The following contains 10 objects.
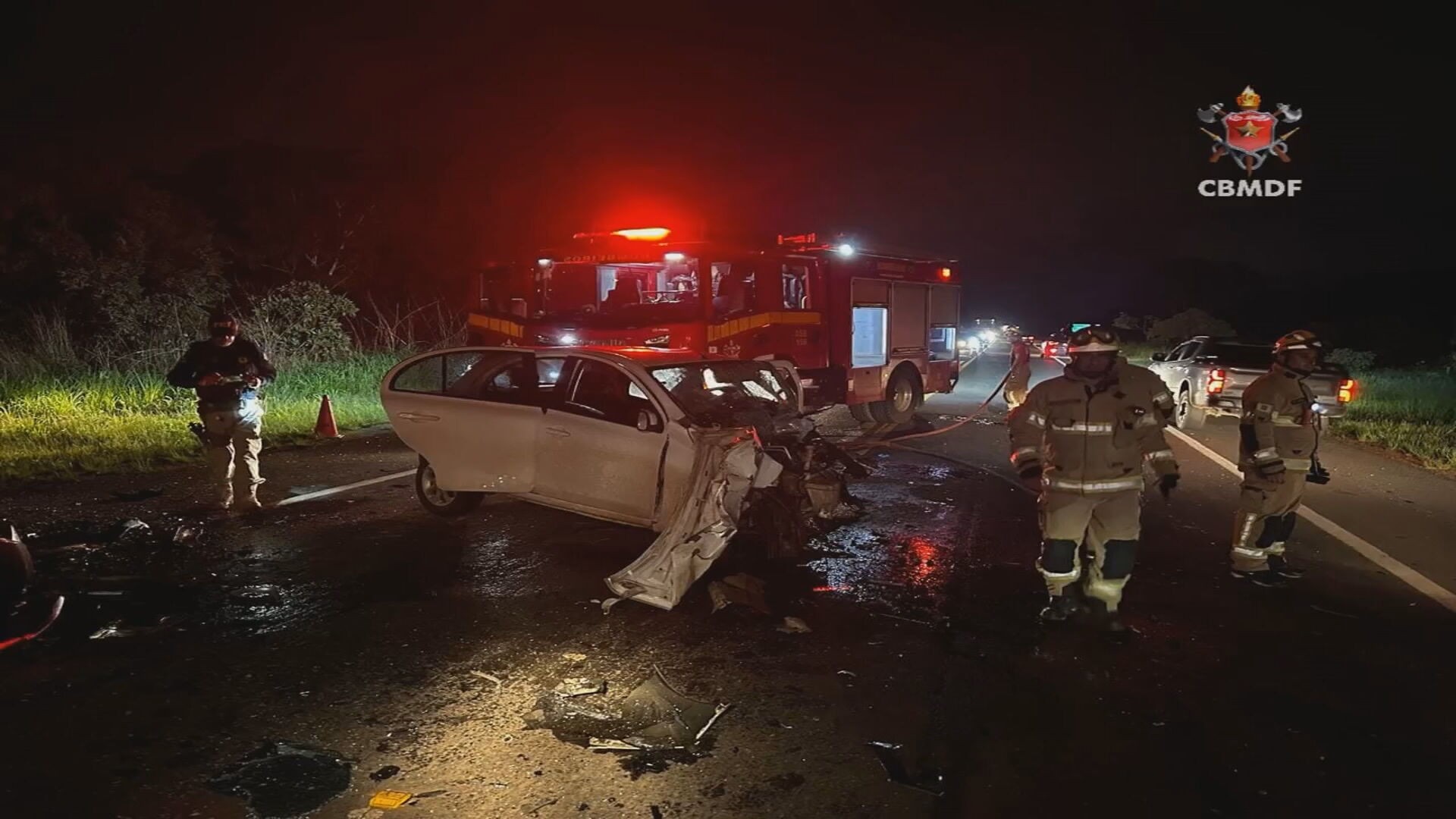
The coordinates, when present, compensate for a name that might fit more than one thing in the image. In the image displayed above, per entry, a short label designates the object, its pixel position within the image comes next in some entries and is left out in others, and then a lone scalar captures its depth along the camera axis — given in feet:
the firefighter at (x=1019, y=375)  41.01
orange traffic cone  39.22
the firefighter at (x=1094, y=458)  15.21
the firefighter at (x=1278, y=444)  18.52
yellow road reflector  10.38
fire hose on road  33.58
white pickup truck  44.16
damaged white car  18.17
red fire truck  35.50
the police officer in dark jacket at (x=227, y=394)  23.88
